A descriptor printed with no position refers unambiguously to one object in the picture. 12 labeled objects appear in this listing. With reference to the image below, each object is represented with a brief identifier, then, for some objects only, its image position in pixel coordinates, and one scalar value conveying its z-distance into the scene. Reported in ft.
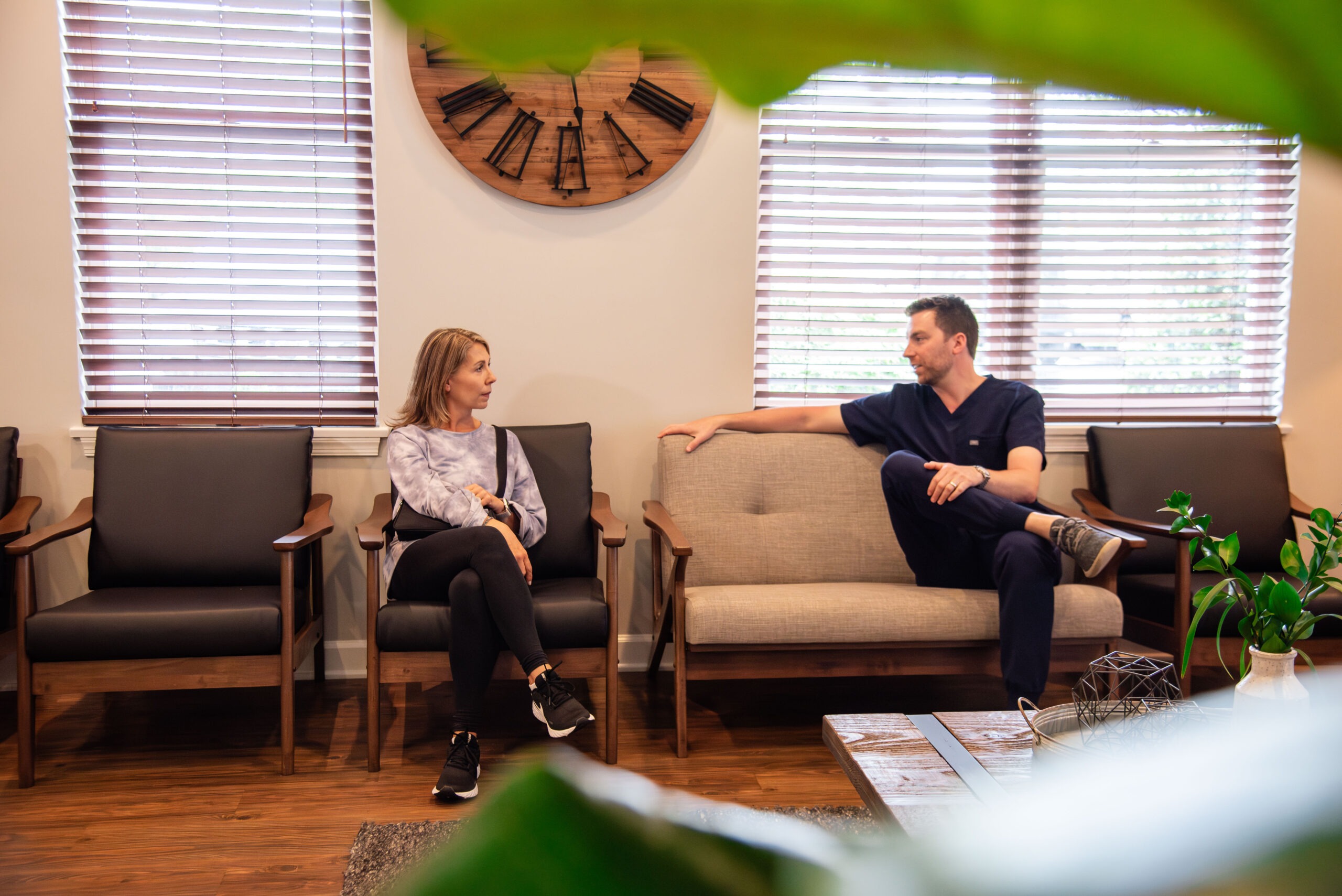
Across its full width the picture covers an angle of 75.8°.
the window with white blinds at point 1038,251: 10.60
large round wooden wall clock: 9.72
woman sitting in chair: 7.43
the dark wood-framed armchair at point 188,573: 7.27
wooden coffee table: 4.43
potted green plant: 4.84
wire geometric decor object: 3.82
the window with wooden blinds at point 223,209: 9.52
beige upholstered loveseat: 7.76
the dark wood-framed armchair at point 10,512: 8.42
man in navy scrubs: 7.52
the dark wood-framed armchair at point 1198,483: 9.82
